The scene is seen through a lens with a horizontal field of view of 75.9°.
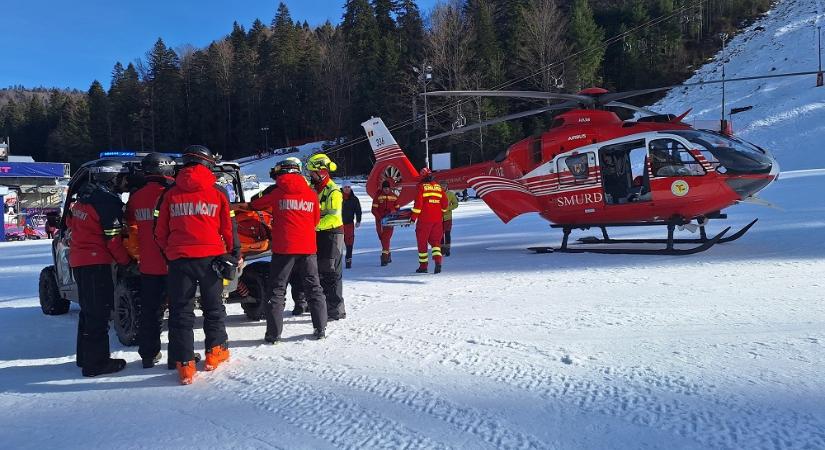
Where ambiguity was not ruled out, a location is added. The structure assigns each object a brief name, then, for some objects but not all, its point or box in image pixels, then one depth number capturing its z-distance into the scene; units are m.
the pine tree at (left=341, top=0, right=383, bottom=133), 57.09
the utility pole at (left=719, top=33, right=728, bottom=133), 9.78
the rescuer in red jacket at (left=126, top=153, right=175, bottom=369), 4.33
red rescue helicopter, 8.86
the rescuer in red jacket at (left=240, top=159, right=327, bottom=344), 4.83
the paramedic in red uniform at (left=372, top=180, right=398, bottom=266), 11.23
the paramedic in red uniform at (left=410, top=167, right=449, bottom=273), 8.66
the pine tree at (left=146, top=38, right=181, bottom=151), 77.29
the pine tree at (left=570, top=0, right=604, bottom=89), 46.28
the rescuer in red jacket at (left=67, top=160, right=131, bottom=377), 4.20
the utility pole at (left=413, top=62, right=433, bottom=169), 35.31
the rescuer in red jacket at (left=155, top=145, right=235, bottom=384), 4.00
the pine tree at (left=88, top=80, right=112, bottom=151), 79.38
